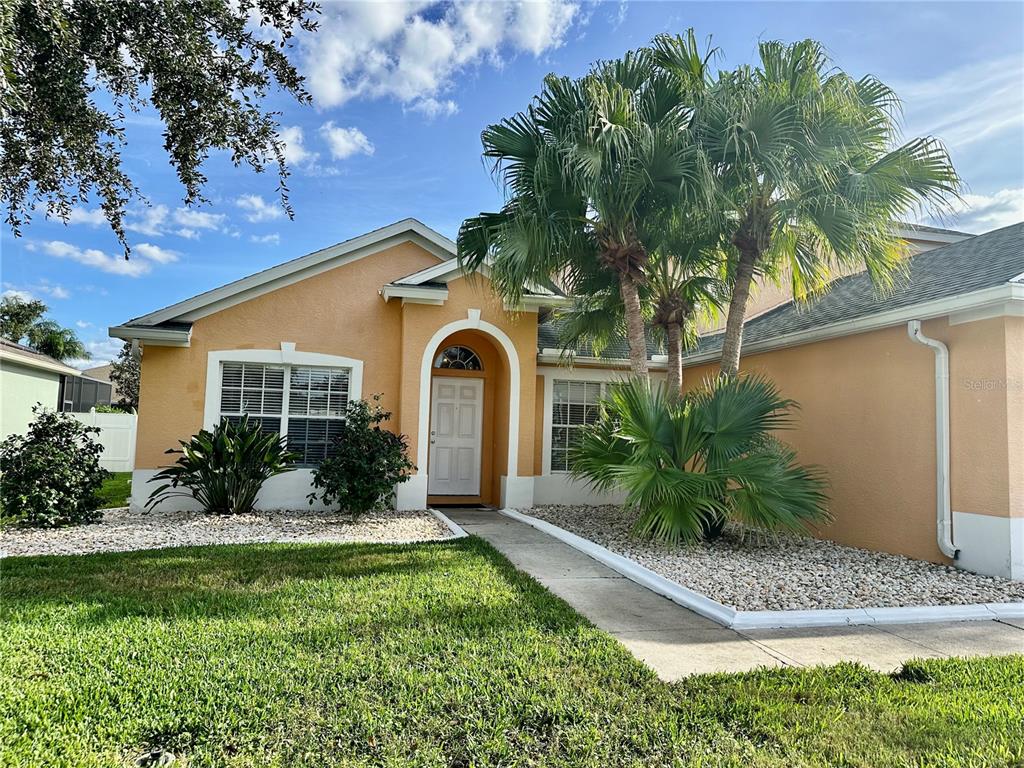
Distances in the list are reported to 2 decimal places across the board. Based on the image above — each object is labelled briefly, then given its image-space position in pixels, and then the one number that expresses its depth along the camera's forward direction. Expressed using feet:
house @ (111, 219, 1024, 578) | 24.17
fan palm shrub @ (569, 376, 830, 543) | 26.08
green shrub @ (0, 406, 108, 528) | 29.32
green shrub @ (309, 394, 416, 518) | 32.63
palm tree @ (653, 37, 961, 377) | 26.58
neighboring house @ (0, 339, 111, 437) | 55.90
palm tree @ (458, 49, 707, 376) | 26.99
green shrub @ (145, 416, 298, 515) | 32.53
